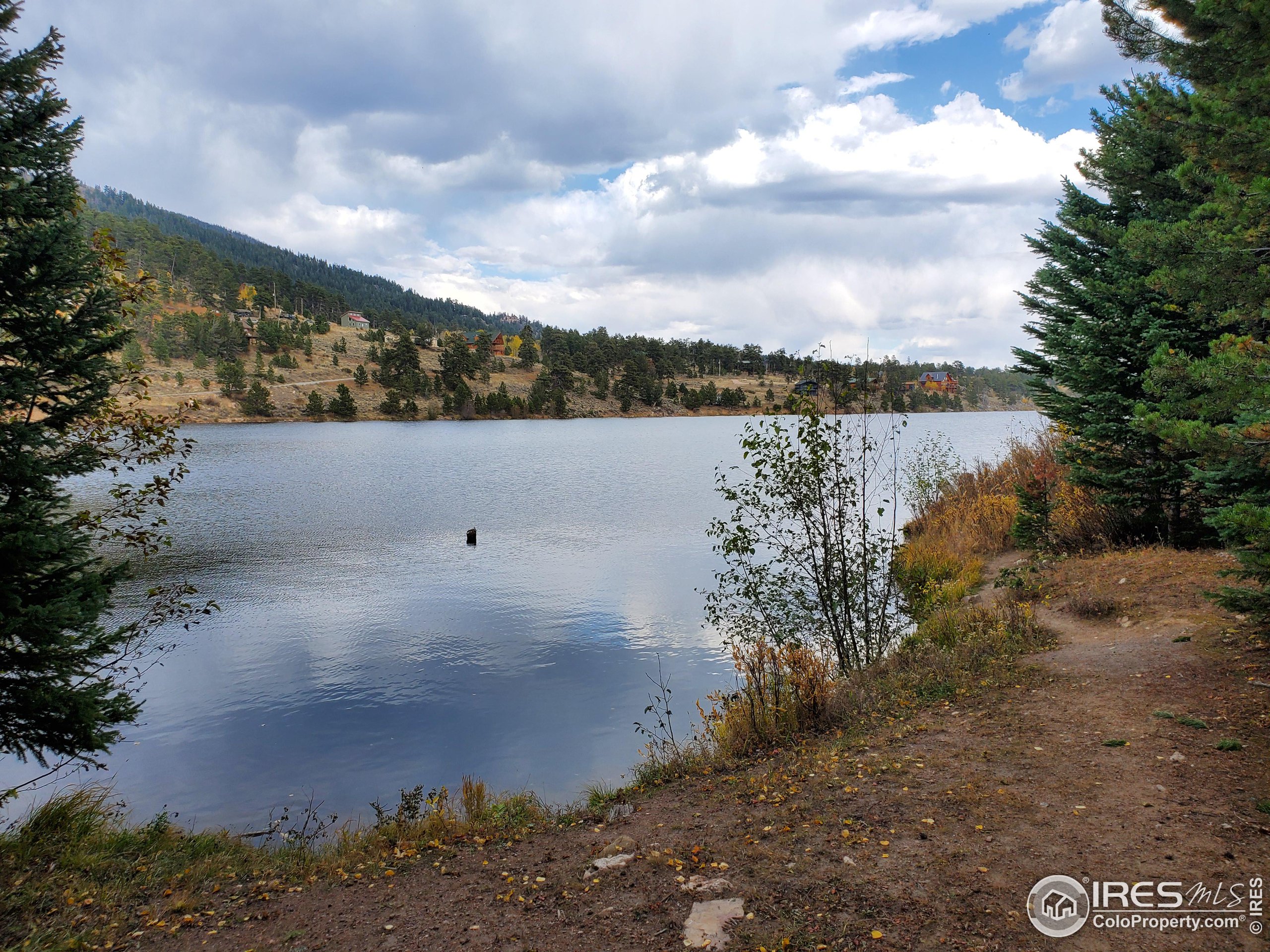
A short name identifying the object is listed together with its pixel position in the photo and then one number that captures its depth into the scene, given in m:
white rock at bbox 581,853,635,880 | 5.45
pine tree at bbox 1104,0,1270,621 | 5.36
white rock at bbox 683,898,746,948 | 4.26
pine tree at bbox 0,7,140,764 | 5.66
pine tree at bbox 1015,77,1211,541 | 11.98
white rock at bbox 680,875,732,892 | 4.86
